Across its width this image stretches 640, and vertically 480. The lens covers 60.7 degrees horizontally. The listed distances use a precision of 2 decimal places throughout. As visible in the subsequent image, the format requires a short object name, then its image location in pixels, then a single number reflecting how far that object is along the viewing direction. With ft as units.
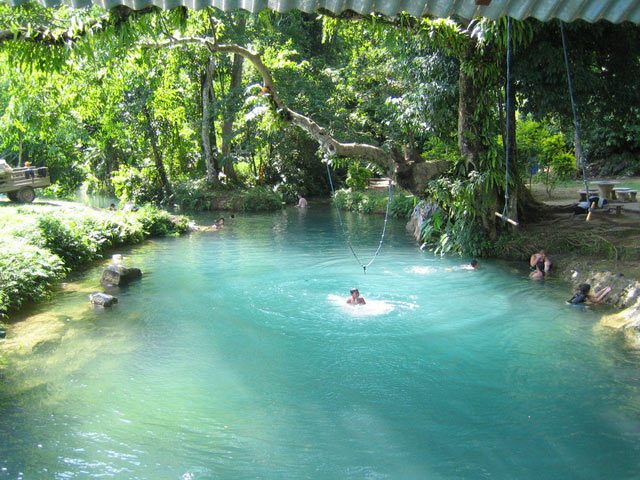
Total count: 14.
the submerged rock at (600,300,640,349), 30.25
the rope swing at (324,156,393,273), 47.87
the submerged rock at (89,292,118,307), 37.11
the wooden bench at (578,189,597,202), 54.53
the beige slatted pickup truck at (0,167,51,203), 73.56
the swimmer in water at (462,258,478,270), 44.96
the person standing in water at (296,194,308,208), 92.32
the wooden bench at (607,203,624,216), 51.37
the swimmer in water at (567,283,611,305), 36.47
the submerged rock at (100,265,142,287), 42.22
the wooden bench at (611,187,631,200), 56.03
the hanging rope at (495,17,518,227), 35.03
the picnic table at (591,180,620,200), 55.67
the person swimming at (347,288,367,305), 37.11
